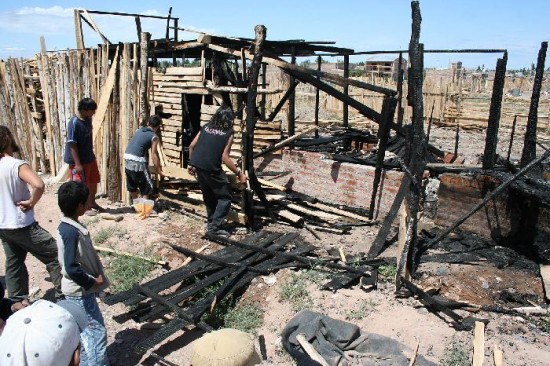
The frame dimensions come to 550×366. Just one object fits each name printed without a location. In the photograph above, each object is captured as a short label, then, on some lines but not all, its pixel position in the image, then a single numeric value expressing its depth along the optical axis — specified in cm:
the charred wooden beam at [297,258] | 514
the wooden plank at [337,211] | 730
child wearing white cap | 182
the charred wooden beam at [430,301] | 424
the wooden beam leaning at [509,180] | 479
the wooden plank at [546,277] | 475
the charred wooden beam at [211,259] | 525
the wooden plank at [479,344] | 366
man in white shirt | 400
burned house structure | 487
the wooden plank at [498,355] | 363
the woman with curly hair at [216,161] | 613
